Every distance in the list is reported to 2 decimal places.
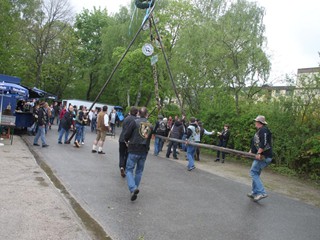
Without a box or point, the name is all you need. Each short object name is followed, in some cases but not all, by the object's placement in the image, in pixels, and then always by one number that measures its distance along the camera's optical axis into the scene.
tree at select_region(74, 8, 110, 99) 48.12
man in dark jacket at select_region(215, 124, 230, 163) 16.02
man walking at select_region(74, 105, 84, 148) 14.83
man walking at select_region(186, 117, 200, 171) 12.29
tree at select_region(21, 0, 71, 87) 35.88
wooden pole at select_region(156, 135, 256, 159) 8.77
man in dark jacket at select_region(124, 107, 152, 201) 7.40
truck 35.96
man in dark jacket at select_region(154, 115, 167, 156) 16.30
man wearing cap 8.20
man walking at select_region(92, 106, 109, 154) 13.29
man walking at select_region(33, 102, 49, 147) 13.86
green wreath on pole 17.08
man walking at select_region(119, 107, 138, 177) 9.75
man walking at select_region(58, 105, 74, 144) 15.45
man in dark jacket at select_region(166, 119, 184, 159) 15.51
